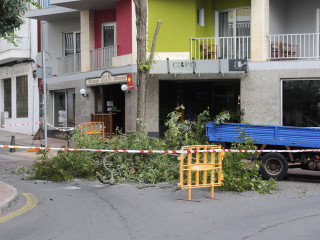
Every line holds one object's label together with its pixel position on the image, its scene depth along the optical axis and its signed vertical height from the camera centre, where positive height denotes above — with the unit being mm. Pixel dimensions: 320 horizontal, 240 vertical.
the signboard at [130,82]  19141 +1356
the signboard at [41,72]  15890 +1489
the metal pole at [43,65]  15697 +1717
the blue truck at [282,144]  11516 -781
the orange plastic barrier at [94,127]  20406 -551
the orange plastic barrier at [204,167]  8922 -1056
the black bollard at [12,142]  17781 -1061
